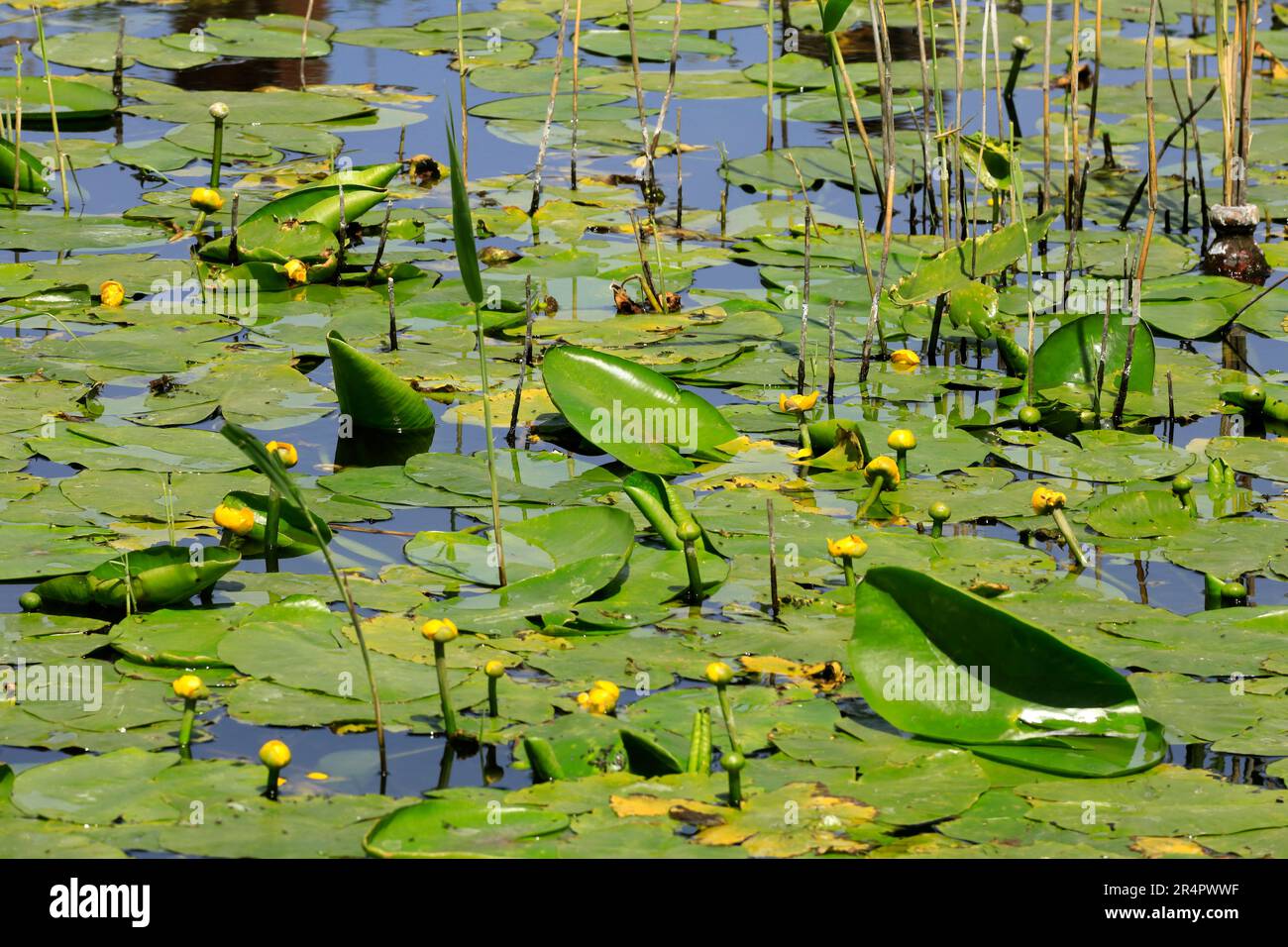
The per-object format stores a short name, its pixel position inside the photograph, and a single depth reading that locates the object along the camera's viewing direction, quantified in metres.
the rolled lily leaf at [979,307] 9.40
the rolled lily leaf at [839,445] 7.70
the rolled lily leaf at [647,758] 4.98
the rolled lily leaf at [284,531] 6.58
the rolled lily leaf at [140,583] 5.98
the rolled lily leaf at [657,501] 6.65
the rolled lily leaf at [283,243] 10.10
